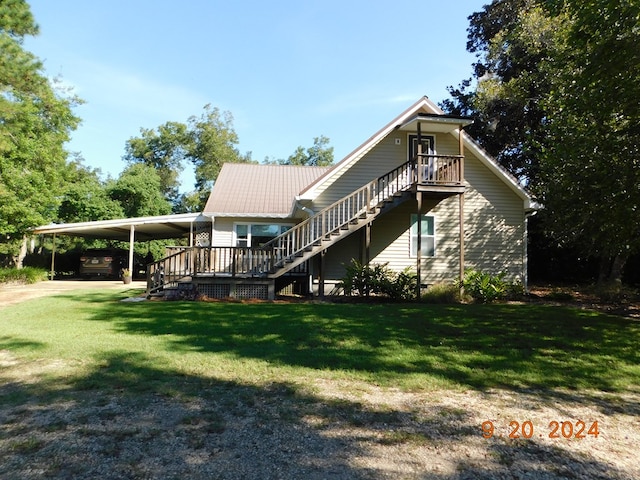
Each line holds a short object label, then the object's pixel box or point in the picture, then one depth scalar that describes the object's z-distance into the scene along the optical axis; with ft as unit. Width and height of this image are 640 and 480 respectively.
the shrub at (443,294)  42.55
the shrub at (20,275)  61.21
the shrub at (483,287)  43.21
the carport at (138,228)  59.98
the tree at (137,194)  98.27
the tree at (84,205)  88.84
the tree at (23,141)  60.90
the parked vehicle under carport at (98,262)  78.02
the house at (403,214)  46.01
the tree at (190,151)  144.66
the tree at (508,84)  64.75
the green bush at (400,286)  43.21
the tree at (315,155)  153.58
